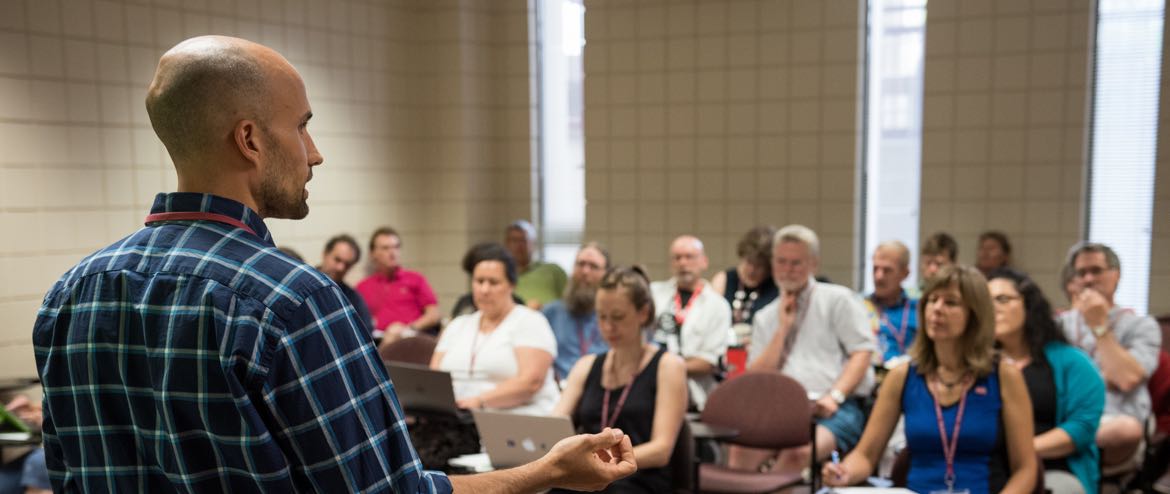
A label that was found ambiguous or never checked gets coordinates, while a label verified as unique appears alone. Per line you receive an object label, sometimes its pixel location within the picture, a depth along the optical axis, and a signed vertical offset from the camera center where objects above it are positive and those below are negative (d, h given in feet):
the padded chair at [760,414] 12.76 -3.27
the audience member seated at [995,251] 20.54 -1.65
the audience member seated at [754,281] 18.57 -2.10
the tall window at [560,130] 25.57 +1.26
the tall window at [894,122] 22.06 +1.30
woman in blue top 10.25 -2.55
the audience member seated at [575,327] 17.01 -2.76
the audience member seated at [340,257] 20.74 -1.82
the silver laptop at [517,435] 10.15 -2.88
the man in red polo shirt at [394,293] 21.91 -2.76
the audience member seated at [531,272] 22.00 -2.31
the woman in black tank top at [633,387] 10.94 -2.58
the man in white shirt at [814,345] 14.06 -2.74
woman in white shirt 13.58 -2.64
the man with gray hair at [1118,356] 13.17 -2.67
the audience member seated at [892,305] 16.69 -2.34
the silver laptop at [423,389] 12.71 -2.94
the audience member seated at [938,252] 19.58 -1.58
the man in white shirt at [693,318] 16.08 -2.55
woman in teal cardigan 11.25 -2.54
